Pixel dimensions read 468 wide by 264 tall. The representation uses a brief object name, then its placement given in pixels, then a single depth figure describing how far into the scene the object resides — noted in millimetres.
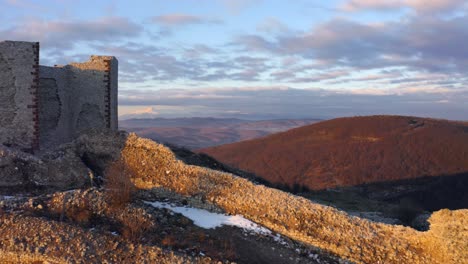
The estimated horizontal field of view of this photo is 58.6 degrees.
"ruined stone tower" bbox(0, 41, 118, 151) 18750
